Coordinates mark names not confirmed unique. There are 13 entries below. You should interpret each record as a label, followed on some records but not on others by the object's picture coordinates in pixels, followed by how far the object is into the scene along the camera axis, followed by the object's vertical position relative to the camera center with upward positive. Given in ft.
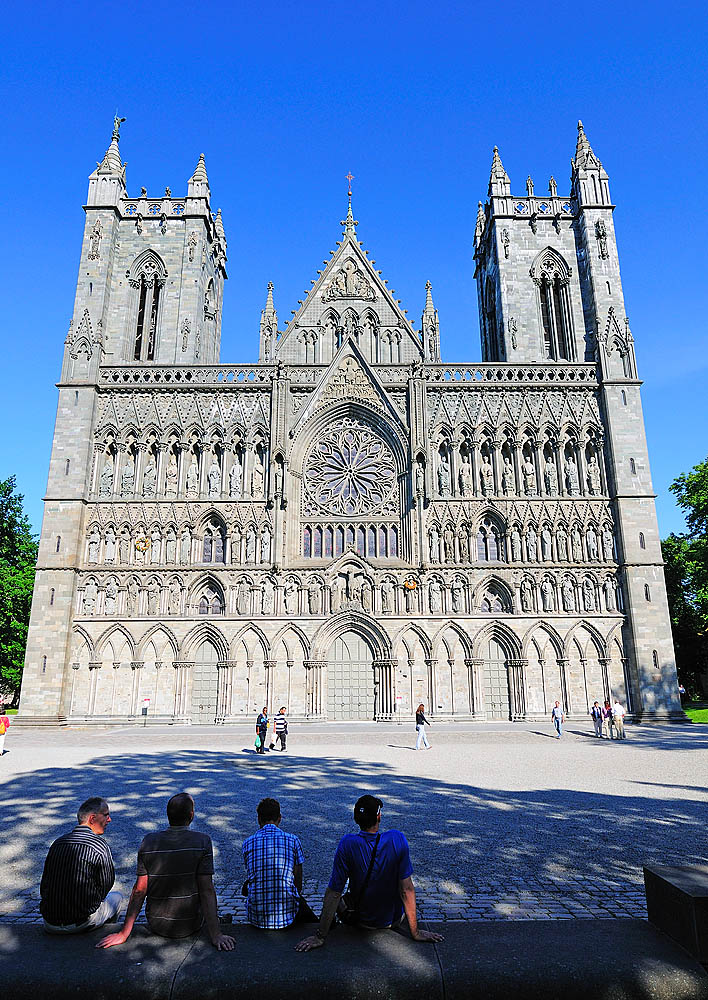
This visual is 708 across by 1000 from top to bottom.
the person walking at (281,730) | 69.10 -5.46
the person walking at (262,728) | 65.21 -4.94
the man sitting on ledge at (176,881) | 15.12 -4.70
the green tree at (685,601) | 120.61 +16.78
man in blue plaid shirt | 15.74 -4.84
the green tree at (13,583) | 128.67 +18.62
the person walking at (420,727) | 69.05 -5.22
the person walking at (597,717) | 81.10 -5.05
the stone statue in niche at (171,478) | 111.34 +33.55
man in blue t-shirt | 15.47 -4.65
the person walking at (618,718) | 77.97 -4.99
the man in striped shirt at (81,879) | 15.19 -4.72
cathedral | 103.30 +26.67
